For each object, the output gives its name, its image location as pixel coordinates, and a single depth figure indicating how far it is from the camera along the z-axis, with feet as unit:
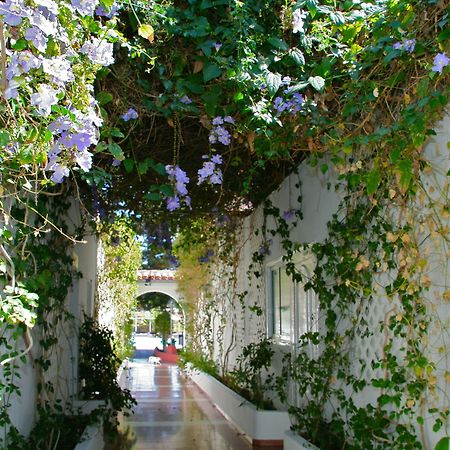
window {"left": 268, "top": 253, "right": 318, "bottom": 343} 20.15
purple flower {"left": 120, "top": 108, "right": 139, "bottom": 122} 12.05
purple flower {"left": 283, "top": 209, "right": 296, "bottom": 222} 20.62
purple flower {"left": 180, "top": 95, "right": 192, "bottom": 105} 11.94
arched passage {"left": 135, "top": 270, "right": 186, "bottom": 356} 66.54
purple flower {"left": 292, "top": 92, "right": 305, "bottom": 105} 11.88
